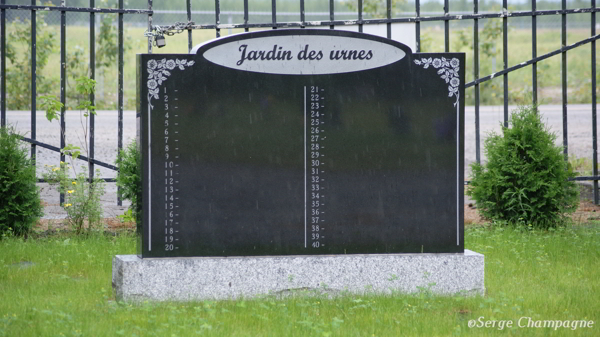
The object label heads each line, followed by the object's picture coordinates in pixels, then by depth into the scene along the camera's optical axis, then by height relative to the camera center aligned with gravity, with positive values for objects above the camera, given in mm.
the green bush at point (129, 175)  15016 -127
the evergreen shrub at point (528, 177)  15891 -163
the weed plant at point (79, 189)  15227 -283
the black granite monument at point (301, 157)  10570 +50
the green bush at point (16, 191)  14578 -290
